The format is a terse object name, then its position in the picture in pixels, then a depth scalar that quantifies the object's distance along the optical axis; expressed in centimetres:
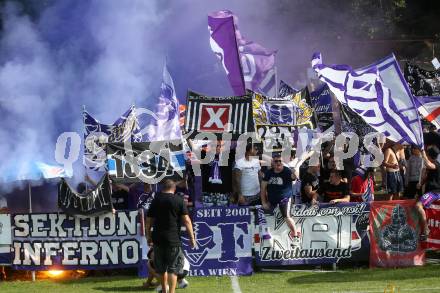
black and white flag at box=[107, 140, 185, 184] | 1262
